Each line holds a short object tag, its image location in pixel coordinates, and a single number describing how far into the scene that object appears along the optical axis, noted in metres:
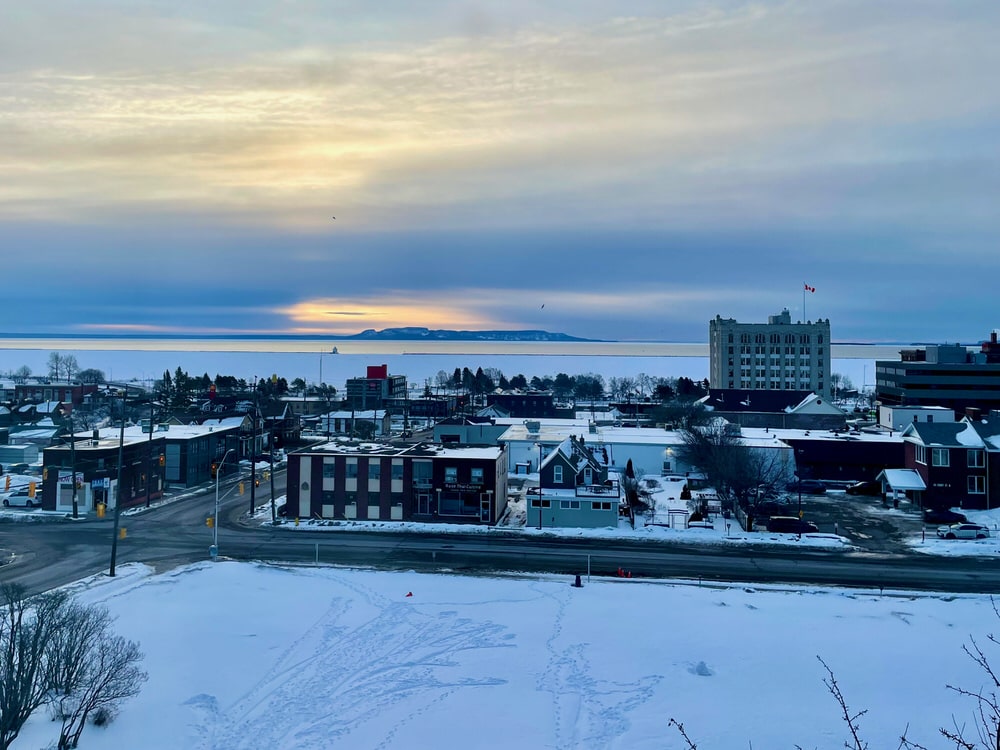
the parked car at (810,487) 62.38
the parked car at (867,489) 61.88
